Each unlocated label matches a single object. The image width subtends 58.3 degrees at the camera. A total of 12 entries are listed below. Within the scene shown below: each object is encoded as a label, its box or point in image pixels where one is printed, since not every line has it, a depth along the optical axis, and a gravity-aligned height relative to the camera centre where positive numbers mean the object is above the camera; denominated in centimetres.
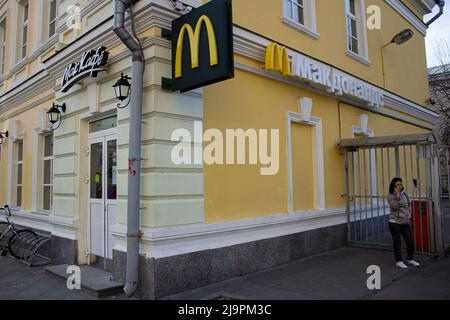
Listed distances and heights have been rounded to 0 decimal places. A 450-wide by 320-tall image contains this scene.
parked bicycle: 837 -107
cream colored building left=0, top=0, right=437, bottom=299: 552 +88
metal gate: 771 -27
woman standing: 684 -68
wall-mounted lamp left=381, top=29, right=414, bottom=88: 1136 +402
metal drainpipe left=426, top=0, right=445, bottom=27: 1437 +605
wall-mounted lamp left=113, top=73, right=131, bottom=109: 572 +137
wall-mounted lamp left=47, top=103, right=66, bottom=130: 754 +138
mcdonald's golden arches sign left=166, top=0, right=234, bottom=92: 502 +176
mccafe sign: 616 +188
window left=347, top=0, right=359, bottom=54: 1052 +409
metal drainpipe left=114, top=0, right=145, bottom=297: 523 +49
